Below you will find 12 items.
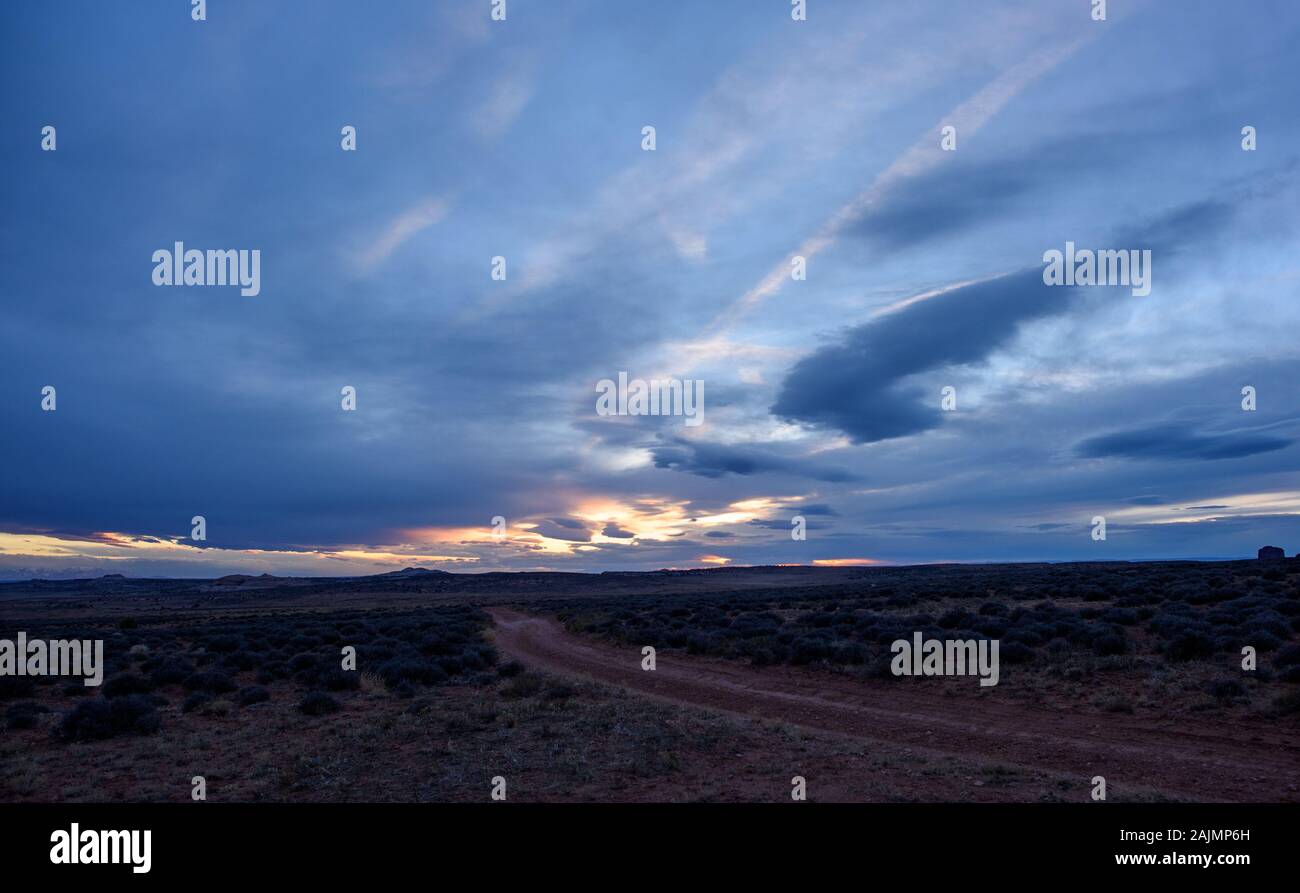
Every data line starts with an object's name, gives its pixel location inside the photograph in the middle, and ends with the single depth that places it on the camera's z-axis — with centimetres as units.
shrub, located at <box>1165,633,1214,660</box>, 1792
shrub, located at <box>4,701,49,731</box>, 1586
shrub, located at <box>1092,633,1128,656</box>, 1907
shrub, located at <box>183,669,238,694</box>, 1995
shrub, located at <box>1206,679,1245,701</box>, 1422
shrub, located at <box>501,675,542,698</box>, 1842
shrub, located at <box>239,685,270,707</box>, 1852
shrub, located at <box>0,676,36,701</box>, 1948
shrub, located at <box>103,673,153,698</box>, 1925
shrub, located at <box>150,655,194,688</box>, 2086
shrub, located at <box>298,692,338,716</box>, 1698
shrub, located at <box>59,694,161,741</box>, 1486
